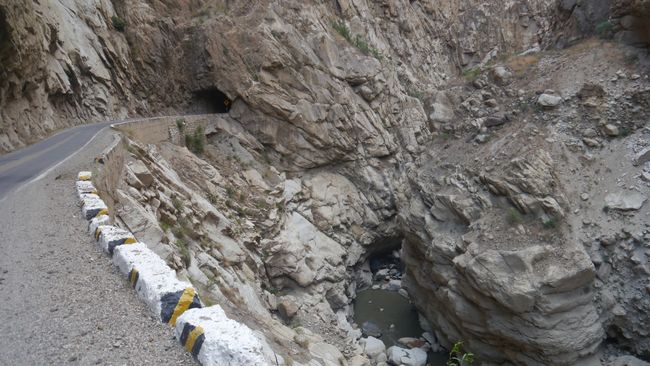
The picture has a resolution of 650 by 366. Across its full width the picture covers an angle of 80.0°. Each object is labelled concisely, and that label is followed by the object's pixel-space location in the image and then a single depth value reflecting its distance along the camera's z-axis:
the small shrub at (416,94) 30.77
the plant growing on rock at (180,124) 20.41
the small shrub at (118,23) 24.72
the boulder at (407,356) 14.58
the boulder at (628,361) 10.77
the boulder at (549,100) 14.09
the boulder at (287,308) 15.05
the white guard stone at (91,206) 7.27
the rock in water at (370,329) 16.96
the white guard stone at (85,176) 9.32
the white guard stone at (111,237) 5.84
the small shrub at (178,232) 12.11
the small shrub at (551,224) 12.01
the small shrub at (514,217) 12.43
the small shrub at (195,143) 20.87
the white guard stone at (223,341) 3.41
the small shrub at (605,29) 14.98
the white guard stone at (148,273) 4.53
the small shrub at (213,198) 17.39
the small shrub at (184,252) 10.95
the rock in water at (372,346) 14.98
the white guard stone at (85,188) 8.39
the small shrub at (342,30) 27.45
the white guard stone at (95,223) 6.55
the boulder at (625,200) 11.72
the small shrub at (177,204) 13.56
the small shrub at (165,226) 11.52
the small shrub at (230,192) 19.14
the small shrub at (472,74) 17.64
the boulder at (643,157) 12.14
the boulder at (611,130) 12.98
